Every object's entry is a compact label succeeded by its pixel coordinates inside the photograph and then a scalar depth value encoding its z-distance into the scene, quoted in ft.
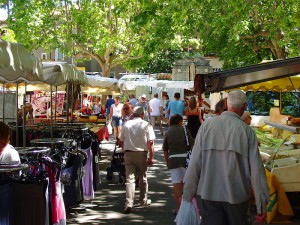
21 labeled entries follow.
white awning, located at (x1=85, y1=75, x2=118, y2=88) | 53.55
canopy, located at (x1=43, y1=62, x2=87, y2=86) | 28.91
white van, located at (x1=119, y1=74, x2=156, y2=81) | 115.34
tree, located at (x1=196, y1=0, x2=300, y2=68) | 52.75
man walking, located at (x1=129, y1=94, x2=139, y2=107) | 74.75
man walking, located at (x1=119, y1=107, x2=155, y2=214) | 29.01
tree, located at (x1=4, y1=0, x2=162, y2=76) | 105.09
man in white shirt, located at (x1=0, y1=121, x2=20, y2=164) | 19.31
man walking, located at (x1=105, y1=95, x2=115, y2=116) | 78.02
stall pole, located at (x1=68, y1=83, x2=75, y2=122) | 46.89
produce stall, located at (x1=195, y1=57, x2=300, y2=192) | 24.44
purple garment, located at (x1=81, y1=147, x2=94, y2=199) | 29.78
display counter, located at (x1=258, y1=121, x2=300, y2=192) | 27.73
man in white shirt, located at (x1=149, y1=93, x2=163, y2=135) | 77.92
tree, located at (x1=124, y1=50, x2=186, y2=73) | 163.47
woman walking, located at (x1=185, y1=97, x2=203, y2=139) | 48.85
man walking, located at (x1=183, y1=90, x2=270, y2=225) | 16.07
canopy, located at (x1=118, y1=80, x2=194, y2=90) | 96.48
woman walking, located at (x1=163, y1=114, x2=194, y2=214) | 26.11
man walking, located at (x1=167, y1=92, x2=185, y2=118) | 62.75
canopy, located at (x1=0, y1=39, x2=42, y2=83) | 20.48
